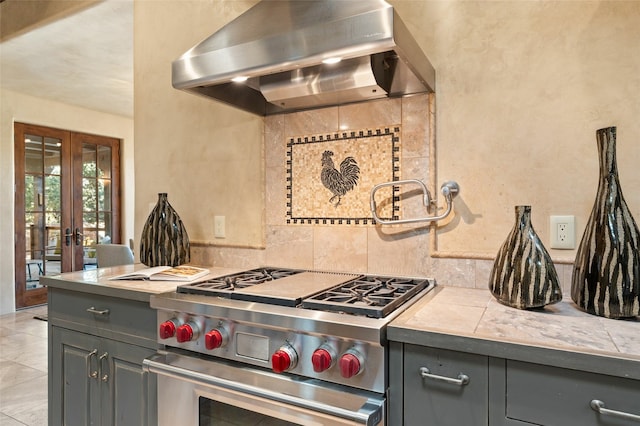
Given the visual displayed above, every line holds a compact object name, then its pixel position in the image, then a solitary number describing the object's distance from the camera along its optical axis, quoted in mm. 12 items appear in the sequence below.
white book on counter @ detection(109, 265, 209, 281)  1614
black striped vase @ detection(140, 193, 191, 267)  1937
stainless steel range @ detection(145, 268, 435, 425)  1002
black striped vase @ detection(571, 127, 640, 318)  1016
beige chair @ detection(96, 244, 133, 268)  4062
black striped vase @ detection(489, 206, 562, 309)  1113
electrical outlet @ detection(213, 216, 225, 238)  2053
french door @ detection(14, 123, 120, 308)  4668
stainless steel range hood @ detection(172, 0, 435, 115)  1094
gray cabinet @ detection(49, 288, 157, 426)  1465
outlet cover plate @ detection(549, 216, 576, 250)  1329
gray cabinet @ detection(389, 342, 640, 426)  800
